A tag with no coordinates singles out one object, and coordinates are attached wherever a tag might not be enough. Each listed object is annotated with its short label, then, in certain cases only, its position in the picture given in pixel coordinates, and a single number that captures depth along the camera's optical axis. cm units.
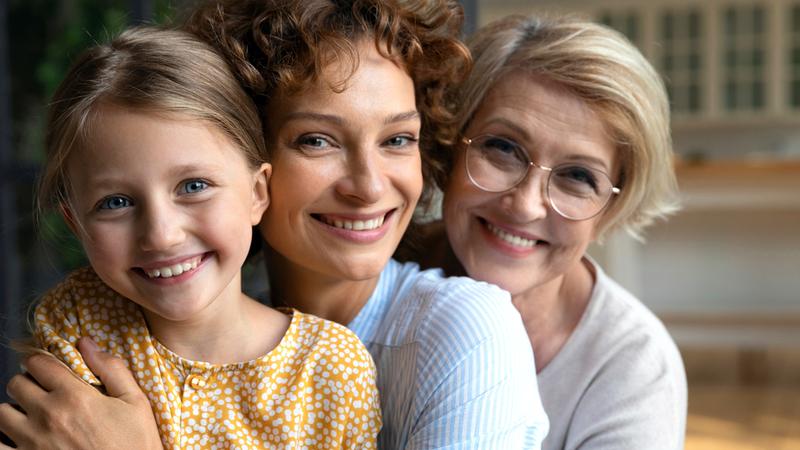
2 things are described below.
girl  108
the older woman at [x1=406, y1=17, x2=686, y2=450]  148
